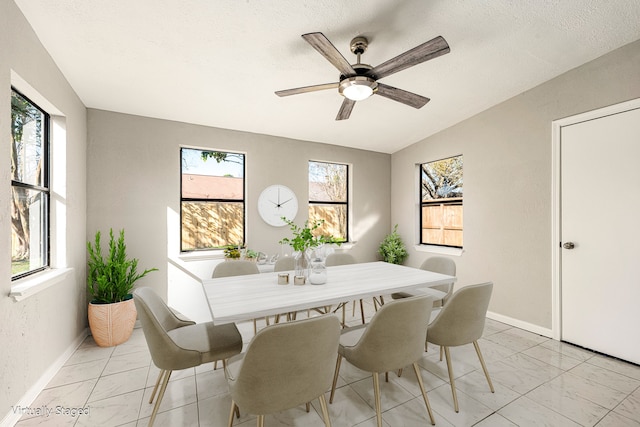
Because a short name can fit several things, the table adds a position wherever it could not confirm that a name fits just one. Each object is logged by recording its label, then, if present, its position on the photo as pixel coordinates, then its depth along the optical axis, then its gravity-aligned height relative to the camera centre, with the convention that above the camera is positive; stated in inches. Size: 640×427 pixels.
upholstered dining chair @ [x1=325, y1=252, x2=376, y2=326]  129.7 -21.9
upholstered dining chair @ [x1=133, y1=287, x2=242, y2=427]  59.1 -31.7
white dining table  62.1 -21.4
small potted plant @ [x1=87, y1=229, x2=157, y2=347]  106.6 -33.2
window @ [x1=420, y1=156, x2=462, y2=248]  159.8 +6.4
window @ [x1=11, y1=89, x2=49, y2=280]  77.0 +7.6
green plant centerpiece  83.9 -10.8
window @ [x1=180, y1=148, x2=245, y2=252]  139.4 +6.9
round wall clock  153.6 +4.8
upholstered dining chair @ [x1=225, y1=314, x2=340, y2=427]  43.9 -25.3
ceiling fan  65.9 +38.2
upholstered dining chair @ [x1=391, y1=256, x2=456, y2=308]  109.5 -23.1
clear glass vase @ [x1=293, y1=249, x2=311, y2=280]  87.1 -15.1
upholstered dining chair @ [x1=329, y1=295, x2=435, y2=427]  57.8 -27.1
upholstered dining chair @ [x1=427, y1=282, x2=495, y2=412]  69.9 -27.1
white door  96.6 -7.6
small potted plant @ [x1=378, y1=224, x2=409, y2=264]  181.3 -23.7
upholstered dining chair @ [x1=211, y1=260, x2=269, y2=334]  104.0 -21.3
